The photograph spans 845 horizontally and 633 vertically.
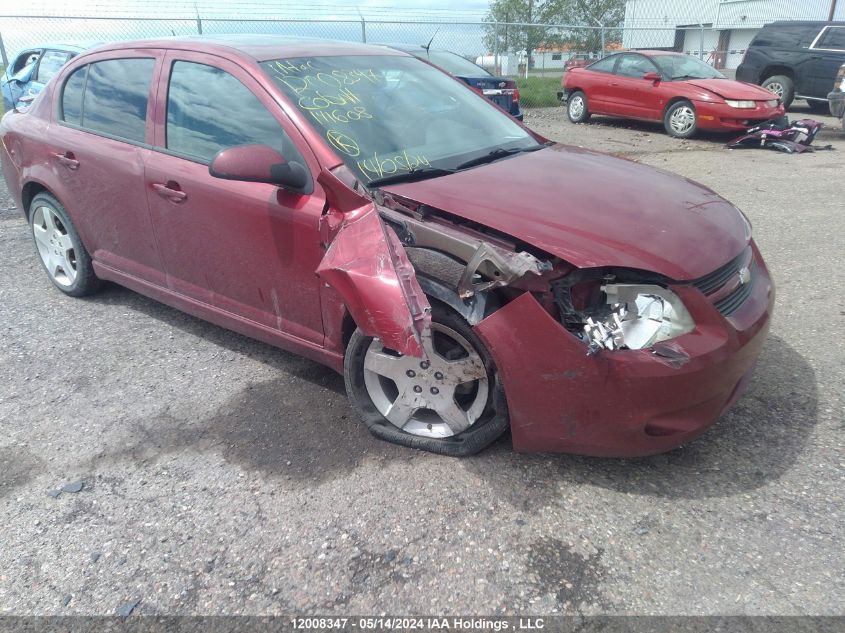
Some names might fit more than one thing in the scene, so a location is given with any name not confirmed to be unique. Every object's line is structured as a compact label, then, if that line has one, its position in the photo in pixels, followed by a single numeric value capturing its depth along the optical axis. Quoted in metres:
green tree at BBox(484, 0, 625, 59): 44.66
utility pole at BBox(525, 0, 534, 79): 19.02
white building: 29.69
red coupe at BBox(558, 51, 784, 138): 10.73
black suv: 13.12
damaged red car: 2.41
